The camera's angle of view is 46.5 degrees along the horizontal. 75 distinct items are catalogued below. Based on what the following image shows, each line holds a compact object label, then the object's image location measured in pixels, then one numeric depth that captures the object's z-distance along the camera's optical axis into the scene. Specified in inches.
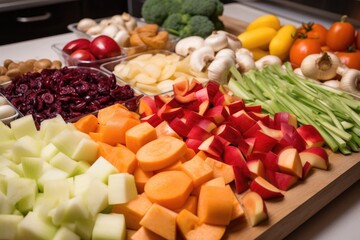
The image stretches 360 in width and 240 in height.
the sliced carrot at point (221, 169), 15.9
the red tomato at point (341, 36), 26.2
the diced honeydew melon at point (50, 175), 14.0
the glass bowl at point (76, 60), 24.6
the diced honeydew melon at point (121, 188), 13.5
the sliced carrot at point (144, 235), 13.2
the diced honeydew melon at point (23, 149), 14.8
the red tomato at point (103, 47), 25.1
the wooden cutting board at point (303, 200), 14.2
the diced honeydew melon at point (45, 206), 12.9
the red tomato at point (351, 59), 24.6
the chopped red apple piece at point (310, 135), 18.0
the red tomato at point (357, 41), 26.4
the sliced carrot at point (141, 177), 15.0
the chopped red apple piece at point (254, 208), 14.2
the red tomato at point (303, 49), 25.2
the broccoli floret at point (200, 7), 29.3
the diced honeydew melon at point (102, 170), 14.3
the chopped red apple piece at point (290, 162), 15.8
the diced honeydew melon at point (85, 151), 15.2
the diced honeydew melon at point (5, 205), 12.9
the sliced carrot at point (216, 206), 13.5
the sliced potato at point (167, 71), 23.0
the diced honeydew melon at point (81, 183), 13.7
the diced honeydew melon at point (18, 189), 13.1
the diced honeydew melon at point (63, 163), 14.5
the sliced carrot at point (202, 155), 16.4
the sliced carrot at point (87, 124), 17.2
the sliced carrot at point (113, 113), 17.1
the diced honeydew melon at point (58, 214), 12.6
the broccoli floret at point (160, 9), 30.2
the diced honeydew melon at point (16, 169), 14.3
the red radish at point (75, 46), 25.8
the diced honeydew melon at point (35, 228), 12.5
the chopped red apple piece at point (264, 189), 15.2
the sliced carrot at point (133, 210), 13.7
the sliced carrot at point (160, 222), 13.2
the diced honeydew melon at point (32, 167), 14.1
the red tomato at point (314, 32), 27.2
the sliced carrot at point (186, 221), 13.4
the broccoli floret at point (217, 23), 30.5
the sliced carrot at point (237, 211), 14.1
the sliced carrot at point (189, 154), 16.3
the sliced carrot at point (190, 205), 14.2
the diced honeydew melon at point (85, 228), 13.0
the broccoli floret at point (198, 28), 28.5
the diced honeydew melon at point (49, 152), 15.0
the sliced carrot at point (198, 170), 14.8
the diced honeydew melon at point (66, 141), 15.1
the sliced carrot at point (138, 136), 15.8
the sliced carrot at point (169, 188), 13.9
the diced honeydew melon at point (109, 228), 12.9
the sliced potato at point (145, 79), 22.4
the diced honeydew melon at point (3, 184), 13.4
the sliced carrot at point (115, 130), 16.4
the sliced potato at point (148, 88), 22.1
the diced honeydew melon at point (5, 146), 15.4
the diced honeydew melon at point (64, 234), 12.6
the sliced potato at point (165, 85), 22.0
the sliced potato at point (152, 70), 22.9
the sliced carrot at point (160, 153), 14.9
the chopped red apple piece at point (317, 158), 16.9
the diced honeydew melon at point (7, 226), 12.5
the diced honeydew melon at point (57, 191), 13.4
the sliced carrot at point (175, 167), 15.1
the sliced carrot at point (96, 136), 16.7
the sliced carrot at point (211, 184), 14.8
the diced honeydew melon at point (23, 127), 16.2
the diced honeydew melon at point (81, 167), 14.9
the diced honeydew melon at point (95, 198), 13.3
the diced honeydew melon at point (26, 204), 13.4
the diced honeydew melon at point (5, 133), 16.1
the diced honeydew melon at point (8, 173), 13.8
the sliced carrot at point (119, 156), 15.2
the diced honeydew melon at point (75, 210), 12.6
